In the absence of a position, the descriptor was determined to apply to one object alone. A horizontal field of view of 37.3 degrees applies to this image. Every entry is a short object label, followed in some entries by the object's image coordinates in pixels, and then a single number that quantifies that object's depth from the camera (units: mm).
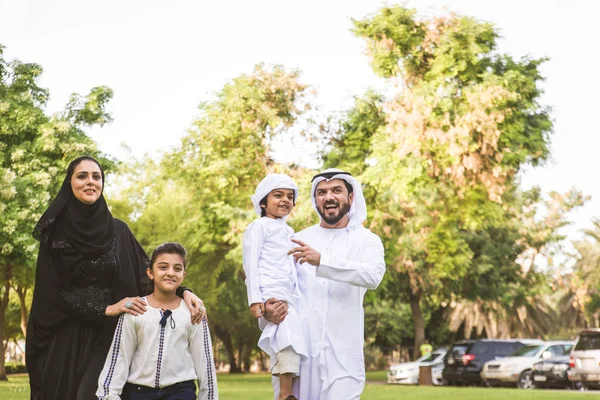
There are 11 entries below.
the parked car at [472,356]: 33125
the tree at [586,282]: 55312
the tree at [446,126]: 23891
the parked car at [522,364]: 30641
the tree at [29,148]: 25859
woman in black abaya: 5281
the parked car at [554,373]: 29002
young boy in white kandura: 5488
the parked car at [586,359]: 25266
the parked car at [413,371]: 35969
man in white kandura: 5461
